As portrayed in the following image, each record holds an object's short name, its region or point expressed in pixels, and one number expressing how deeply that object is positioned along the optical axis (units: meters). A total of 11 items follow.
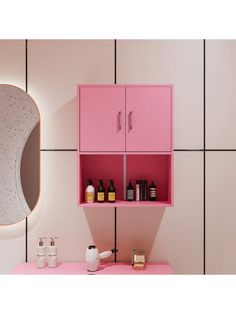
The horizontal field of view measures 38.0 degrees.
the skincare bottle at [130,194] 2.99
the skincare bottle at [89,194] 2.89
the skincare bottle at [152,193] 3.02
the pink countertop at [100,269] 2.80
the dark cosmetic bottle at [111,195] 2.91
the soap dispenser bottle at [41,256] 2.91
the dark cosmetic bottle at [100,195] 2.90
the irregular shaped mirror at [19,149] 3.11
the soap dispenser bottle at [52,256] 2.92
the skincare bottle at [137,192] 3.02
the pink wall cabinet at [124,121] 2.81
